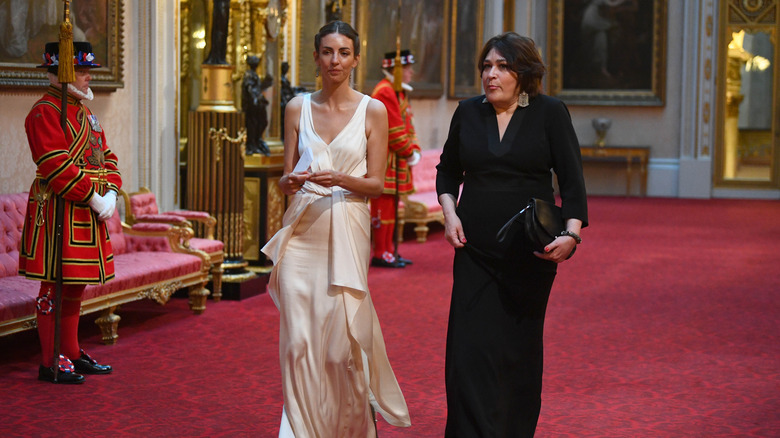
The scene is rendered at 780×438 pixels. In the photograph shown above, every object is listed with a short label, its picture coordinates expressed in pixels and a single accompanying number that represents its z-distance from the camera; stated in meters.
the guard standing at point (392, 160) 10.23
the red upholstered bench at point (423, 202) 12.16
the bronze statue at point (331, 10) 11.07
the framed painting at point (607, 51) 18.86
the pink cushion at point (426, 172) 13.91
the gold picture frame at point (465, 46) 16.31
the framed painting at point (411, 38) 13.17
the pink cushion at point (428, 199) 12.44
